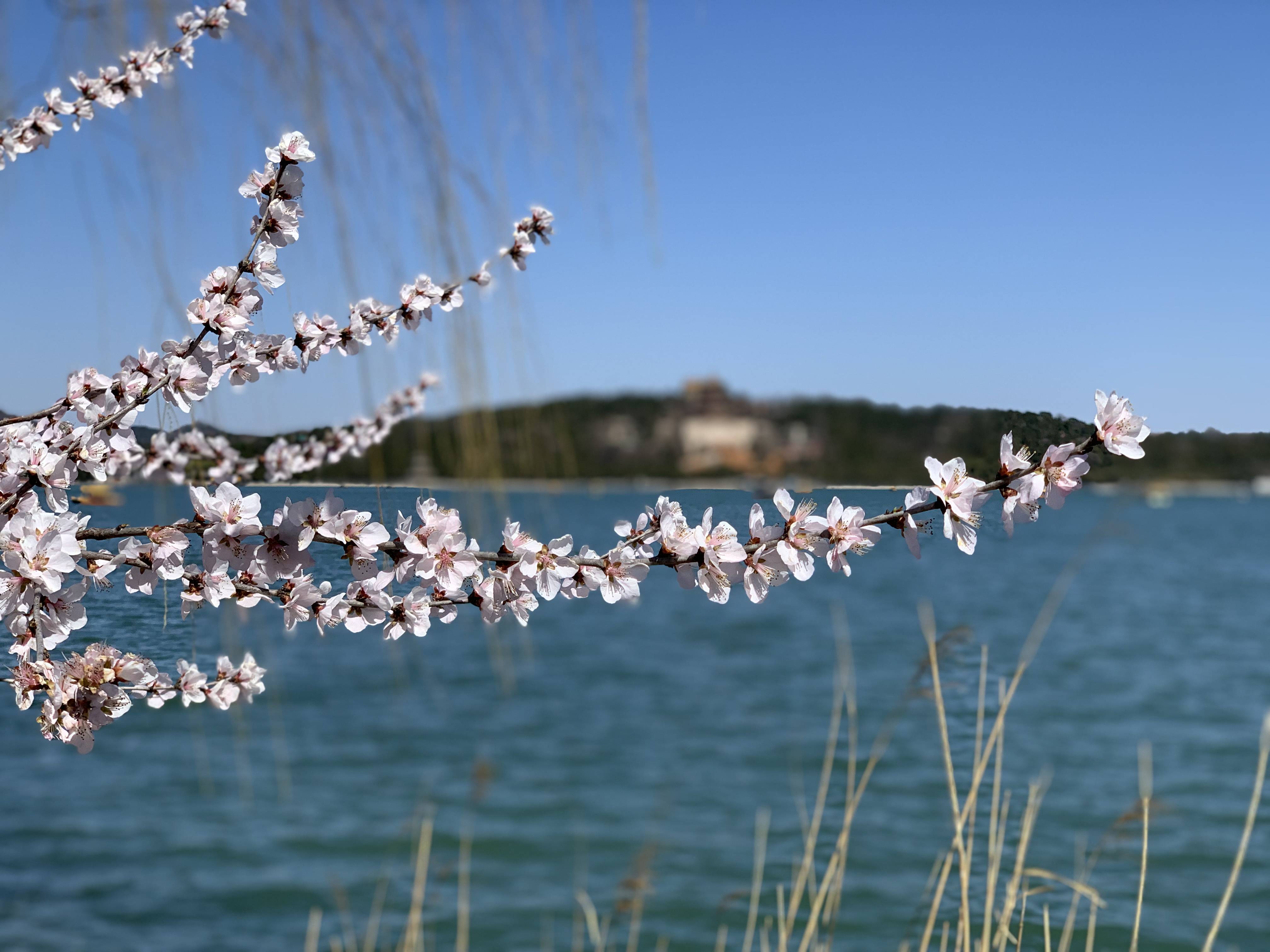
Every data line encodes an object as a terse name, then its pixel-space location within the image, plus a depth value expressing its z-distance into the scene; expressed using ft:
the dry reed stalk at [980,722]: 6.45
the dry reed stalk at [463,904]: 8.65
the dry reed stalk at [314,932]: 8.79
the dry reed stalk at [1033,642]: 6.22
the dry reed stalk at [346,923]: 9.84
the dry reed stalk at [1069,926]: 6.40
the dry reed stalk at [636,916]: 8.74
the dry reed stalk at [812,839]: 7.17
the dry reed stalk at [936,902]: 6.29
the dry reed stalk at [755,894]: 7.34
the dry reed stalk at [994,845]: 6.05
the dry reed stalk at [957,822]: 6.14
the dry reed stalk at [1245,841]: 6.19
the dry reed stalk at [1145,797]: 6.11
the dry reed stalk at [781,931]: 6.99
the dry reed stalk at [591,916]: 8.14
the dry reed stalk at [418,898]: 8.51
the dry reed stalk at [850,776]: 6.90
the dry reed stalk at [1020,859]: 6.11
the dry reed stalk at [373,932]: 8.66
